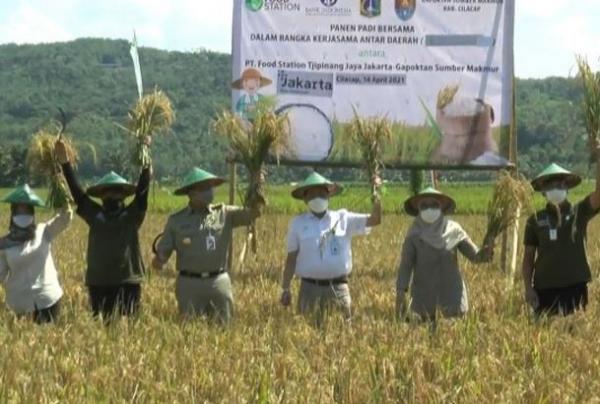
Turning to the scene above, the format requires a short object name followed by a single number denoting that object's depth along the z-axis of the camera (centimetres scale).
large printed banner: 1320
